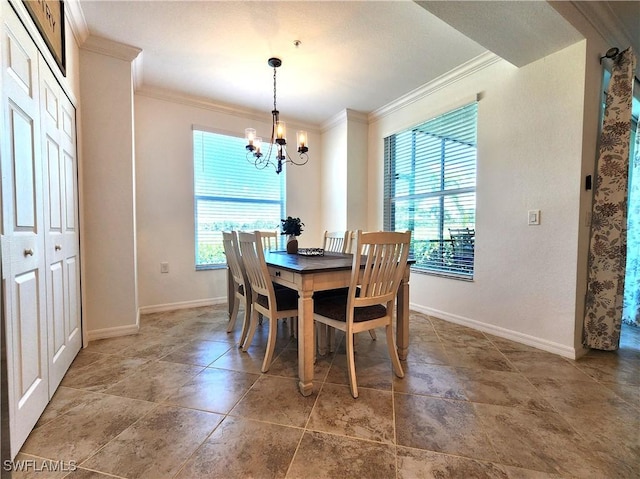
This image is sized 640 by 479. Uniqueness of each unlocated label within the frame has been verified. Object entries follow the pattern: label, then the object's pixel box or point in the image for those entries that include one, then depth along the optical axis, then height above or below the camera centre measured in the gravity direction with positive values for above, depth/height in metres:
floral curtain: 2.02 +0.09
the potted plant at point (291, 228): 2.56 +0.00
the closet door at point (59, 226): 1.58 +0.00
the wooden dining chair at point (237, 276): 2.33 -0.43
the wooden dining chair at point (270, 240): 3.19 -0.15
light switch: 2.26 +0.11
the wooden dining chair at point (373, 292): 1.62 -0.40
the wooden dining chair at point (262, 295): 1.87 -0.52
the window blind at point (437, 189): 2.83 +0.47
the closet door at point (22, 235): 1.16 -0.04
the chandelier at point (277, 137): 2.39 +0.82
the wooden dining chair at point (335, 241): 3.19 -0.14
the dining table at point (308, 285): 1.63 -0.35
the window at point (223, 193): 3.54 +0.47
